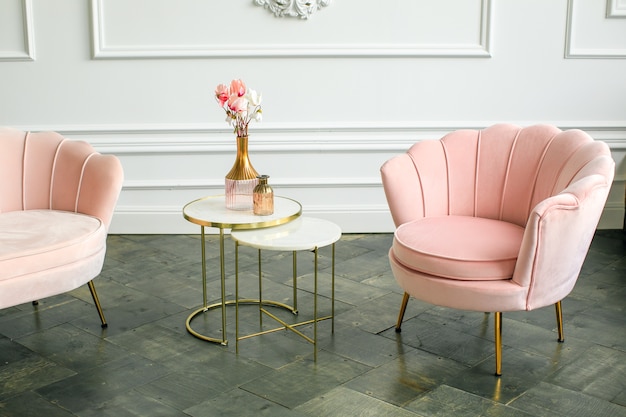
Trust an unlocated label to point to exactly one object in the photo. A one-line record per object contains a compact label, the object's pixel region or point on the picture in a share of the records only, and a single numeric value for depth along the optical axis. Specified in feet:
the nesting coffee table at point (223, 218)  9.41
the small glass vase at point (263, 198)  9.70
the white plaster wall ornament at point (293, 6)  13.83
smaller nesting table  8.93
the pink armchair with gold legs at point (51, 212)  8.95
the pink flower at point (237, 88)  9.67
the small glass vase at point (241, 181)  9.99
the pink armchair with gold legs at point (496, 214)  8.53
